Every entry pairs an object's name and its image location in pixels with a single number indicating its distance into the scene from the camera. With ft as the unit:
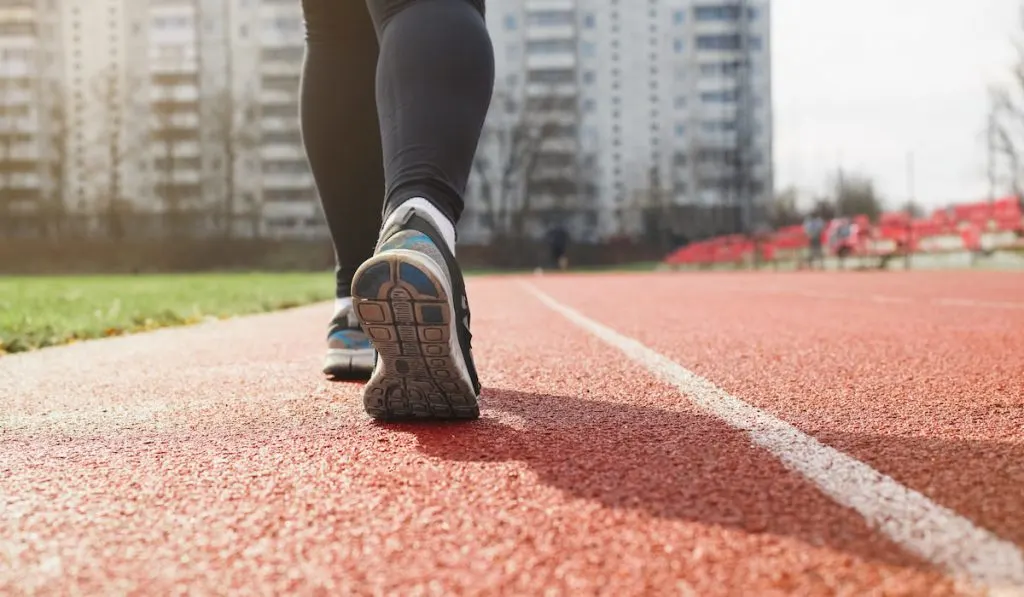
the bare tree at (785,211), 218.18
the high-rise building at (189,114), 179.32
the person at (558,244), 124.67
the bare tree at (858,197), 234.99
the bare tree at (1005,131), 110.32
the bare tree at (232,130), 175.42
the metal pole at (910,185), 169.15
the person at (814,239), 84.64
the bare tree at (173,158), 175.42
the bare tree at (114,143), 172.14
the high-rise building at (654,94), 196.85
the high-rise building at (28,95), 194.18
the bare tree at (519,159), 167.73
